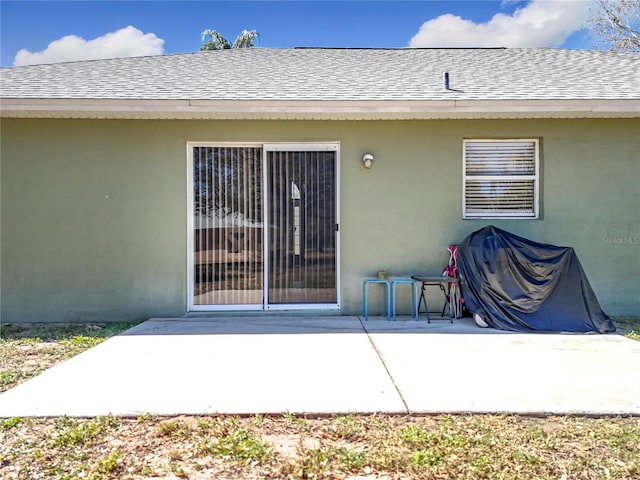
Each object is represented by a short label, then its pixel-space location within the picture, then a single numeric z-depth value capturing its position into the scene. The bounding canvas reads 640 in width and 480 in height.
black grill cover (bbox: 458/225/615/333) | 5.17
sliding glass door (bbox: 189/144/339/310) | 5.94
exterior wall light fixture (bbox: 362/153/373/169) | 5.79
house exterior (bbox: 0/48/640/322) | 5.79
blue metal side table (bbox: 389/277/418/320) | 5.62
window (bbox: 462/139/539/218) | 5.97
